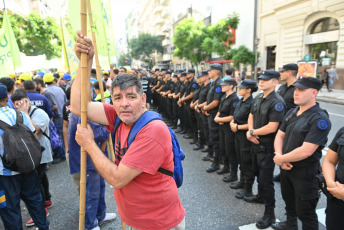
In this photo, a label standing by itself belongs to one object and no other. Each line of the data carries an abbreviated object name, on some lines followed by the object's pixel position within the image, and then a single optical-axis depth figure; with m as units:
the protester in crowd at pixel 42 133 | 3.29
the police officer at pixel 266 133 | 3.20
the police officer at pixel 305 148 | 2.46
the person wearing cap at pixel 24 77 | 6.55
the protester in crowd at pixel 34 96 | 4.78
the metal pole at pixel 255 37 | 24.13
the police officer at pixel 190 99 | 7.17
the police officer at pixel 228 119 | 4.49
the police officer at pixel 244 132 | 3.87
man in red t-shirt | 1.48
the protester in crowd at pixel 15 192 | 2.56
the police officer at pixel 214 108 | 5.11
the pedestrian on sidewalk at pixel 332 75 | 15.70
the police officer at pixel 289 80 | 4.35
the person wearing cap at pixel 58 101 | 5.83
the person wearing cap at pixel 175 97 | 8.42
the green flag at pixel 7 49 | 5.56
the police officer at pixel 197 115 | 6.50
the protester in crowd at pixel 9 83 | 4.04
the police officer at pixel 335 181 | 2.04
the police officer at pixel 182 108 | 7.80
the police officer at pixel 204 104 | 5.96
